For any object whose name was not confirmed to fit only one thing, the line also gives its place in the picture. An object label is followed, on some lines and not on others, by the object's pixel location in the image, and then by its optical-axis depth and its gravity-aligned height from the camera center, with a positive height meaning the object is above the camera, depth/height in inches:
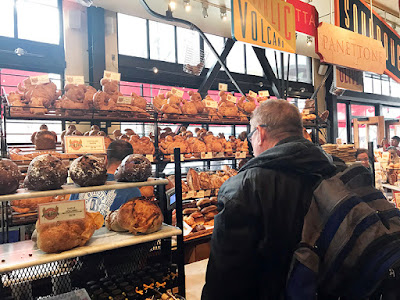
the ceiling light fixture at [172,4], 130.2 +62.1
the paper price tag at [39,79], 98.1 +23.7
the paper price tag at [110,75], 112.6 +27.8
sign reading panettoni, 109.9 +36.5
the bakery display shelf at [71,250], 47.4 -17.4
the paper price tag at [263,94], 164.1 +28.0
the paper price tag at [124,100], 112.4 +18.5
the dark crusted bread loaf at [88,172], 56.2 -4.1
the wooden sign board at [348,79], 125.6 +27.4
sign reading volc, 86.7 +38.0
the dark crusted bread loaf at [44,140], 101.5 +3.8
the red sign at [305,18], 109.9 +46.9
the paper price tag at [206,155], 138.9 -3.9
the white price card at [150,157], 118.7 -3.5
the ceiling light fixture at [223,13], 185.8 +82.7
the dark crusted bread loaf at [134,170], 62.0 -4.4
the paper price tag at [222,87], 147.0 +28.8
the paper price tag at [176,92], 131.2 +24.2
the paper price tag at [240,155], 150.9 -4.6
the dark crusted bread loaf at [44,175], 52.1 -4.2
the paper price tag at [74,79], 104.2 +24.7
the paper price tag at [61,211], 51.5 -10.7
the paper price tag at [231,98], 150.8 +24.0
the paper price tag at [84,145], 75.1 +1.4
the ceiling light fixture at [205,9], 183.2 +83.5
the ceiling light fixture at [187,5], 160.7 +76.5
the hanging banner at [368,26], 117.6 +49.2
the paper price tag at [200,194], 130.3 -20.5
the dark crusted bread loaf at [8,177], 49.0 -4.1
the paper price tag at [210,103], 141.4 +20.4
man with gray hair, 46.3 -11.9
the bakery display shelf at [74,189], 49.8 -7.1
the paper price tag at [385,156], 161.2 -8.0
